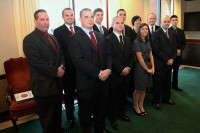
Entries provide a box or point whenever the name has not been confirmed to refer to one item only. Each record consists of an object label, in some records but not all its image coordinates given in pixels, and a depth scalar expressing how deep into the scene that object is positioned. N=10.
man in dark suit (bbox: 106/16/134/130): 2.88
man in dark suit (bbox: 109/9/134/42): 3.71
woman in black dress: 3.18
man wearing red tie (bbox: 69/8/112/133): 2.36
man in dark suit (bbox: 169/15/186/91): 4.60
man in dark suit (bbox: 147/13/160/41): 4.13
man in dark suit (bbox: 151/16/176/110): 3.51
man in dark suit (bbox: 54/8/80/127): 2.87
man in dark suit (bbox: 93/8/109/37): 3.40
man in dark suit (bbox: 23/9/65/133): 2.21
